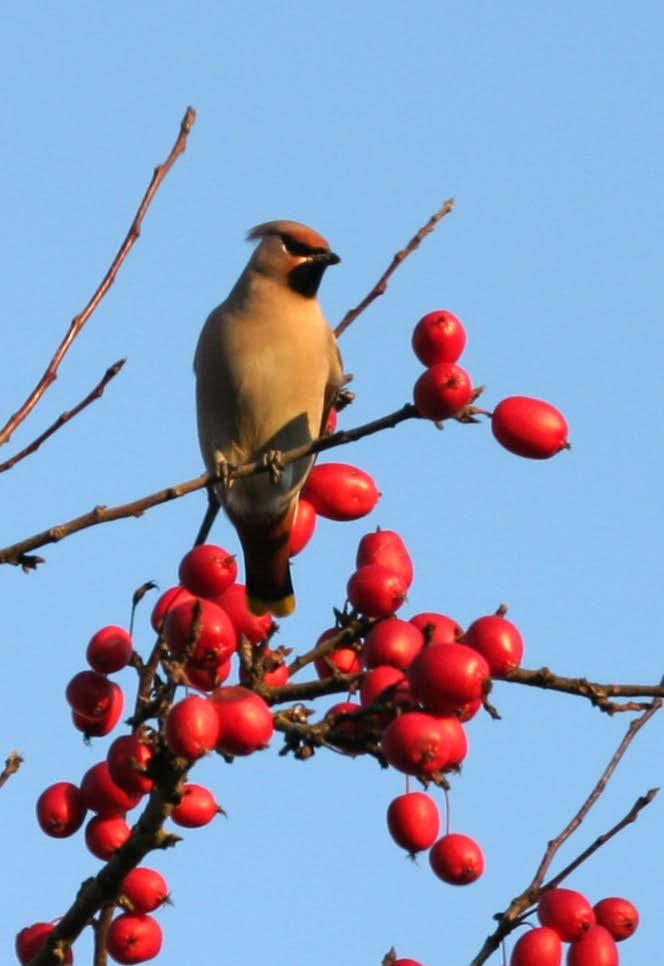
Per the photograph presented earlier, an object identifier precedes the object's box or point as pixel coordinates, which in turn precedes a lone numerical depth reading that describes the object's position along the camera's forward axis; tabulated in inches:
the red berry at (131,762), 210.4
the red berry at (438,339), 231.0
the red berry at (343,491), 285.9
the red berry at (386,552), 249.1
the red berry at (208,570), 238.2
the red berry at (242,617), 236.8
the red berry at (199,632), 209.8
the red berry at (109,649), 234.2
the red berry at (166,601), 243.0
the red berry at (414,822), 212.4
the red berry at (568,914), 228.7
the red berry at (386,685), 209.2
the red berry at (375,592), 234.7
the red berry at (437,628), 221.6
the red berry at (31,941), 231.0
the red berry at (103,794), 226.4
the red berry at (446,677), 197.0
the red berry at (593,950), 226.8
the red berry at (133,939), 234.4
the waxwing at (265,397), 388.2
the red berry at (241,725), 194.4
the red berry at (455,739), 199.8
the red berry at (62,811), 230.5
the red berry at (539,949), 224.2
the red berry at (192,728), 189.0
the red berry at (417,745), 194.5
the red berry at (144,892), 235.9
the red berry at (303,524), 299.1
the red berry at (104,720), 235.8
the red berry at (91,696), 234.5
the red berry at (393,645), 216.2
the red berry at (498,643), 216.5
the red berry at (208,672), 214.4
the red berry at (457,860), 217.2
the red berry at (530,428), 224.8
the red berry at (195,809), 222.7
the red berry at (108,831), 231.5
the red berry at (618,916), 236.4
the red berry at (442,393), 213.8
